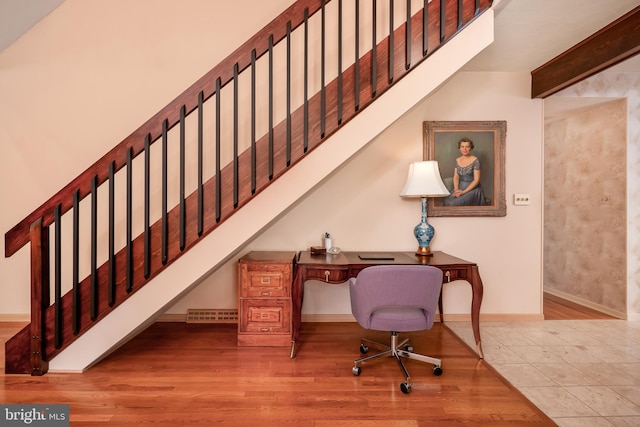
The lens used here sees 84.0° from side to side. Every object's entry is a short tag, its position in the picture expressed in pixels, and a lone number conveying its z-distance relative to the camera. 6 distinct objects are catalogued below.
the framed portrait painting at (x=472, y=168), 3.73
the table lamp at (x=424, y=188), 3.29
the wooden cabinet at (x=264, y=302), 3.05
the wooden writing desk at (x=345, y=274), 2.83
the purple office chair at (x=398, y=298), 2.34
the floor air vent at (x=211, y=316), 3.66
